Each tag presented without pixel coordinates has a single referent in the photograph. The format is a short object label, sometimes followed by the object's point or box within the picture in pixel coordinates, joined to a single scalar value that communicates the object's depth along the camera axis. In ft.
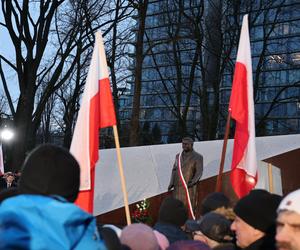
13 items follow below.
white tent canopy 37.36
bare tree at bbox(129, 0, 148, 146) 61.16
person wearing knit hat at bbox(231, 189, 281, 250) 8.73
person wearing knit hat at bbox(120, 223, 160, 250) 8.99
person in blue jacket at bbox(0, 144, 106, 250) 5.76
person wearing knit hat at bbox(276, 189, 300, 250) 7.23
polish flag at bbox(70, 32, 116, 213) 15.58
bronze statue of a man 29.25
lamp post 54.82
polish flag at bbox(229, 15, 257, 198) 18.19
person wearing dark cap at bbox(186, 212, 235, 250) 11.33
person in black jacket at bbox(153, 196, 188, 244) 12.17
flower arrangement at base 35.17
